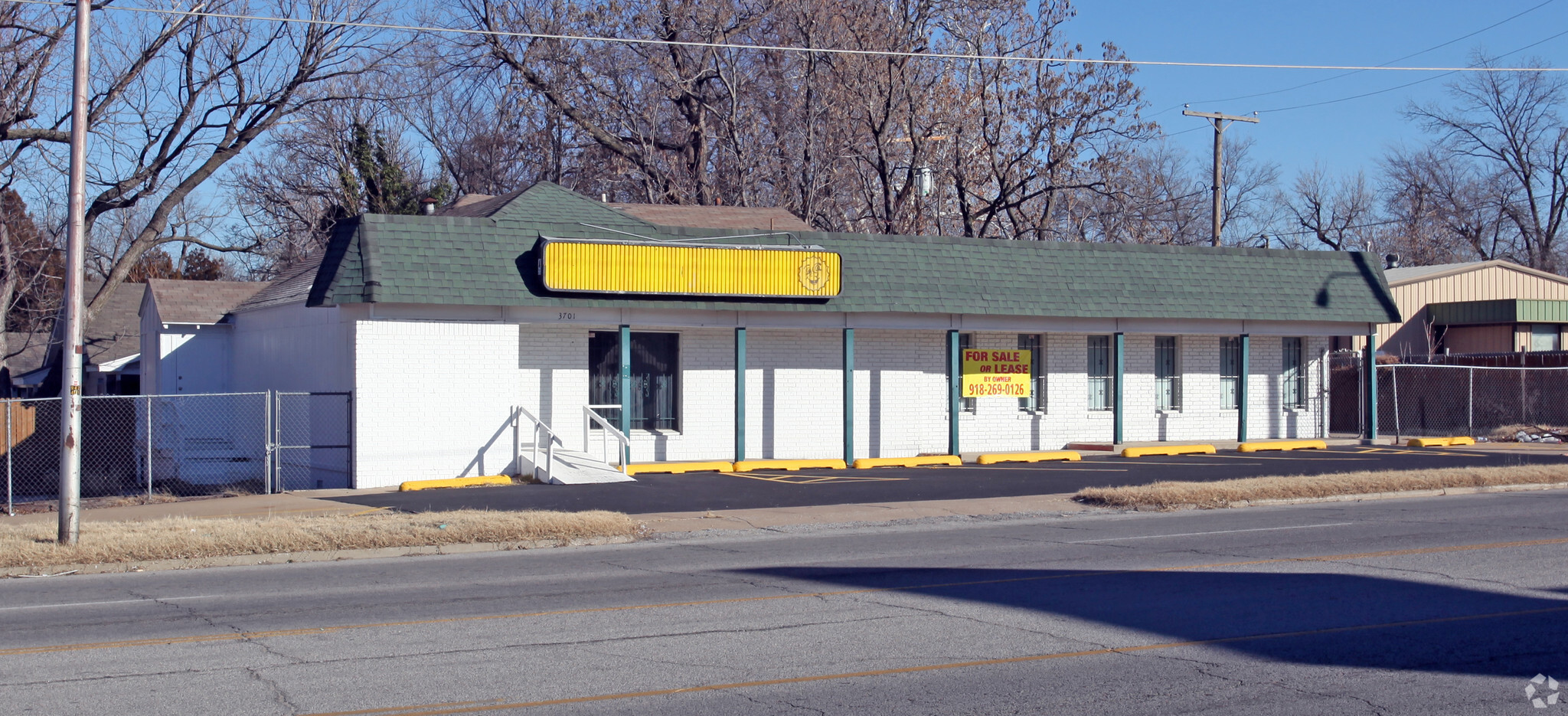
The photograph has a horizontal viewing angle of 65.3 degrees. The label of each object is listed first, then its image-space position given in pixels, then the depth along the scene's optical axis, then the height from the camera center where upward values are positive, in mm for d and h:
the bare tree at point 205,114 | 31172 +7049
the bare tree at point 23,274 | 29156 +2881
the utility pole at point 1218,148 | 33469 +6452
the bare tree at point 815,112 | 37688 +8735
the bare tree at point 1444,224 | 64438 +8302
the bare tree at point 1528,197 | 62188 +9384
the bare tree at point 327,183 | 43719 +7333
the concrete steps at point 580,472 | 20078 -1541
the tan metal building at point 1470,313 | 39812 +2172
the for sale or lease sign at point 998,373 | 25594 +137
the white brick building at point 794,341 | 20047 +750
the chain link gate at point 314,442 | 20172 -1077
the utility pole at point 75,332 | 13391 +517
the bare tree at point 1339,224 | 66312 +8420
